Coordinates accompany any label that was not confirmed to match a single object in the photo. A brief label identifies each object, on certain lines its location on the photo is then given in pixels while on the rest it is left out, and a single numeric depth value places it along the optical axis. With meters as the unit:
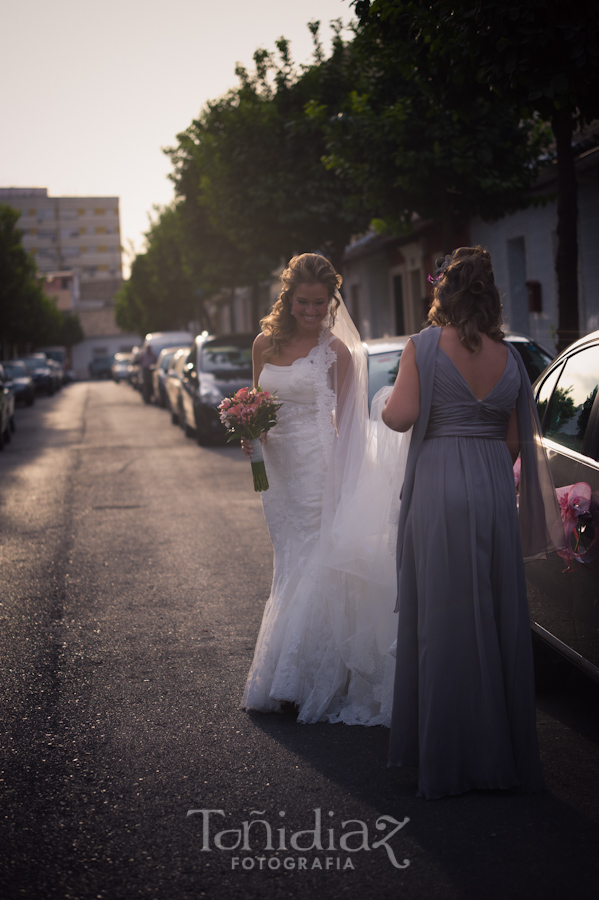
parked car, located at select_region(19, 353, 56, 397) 45.38
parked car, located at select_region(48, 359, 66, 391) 50.79
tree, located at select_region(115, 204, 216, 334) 49.31
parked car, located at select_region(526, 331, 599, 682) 3.61
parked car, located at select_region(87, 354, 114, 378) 92.94
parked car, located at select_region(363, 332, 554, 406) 8.95
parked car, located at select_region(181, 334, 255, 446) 17.07
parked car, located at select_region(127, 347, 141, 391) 41.81
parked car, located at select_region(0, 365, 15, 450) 18.92
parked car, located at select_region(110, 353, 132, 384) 66.06
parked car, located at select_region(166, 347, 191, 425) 20.94
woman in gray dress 3.48
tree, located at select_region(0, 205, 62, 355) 46.56
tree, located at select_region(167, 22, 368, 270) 20.27
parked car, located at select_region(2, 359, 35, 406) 34.32
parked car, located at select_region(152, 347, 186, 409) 28.55
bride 4.36
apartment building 121.00
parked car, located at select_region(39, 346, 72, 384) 77.69
